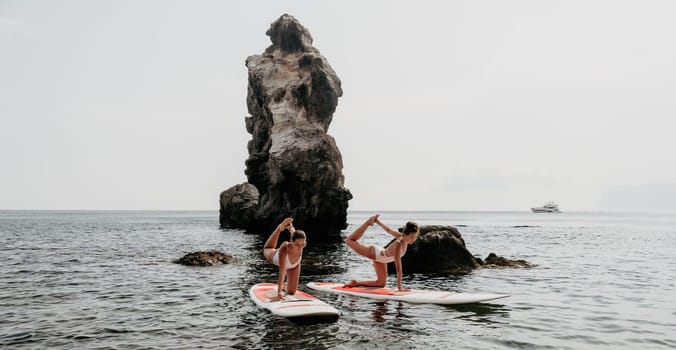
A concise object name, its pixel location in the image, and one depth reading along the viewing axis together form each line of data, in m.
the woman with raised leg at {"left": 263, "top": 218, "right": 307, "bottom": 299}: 13.37
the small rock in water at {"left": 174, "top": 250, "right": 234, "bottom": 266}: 24.98
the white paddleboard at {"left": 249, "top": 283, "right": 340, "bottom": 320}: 12.02
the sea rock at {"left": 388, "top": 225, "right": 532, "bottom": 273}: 22.81
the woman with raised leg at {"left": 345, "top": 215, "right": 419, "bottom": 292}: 15.16
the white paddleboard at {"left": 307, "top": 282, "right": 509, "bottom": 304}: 14.38
